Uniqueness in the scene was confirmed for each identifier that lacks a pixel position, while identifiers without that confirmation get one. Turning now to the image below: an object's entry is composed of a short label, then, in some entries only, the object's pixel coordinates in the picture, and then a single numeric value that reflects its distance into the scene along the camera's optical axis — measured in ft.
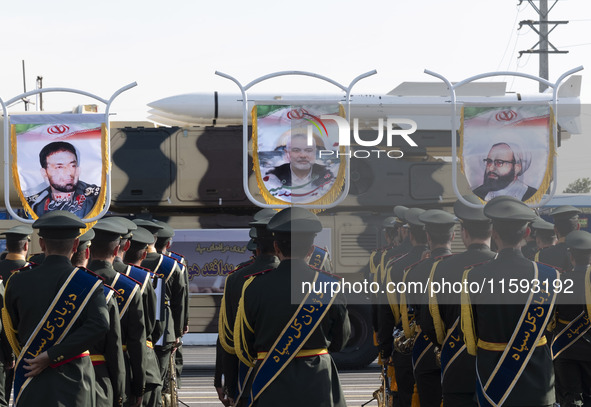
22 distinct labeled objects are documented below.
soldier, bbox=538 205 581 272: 58.08
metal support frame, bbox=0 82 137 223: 59.11
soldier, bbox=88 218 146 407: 40.11
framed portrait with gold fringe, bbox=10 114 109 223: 60.18
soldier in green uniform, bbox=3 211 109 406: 34.40
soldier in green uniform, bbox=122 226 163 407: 43.37
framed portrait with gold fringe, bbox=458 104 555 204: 58.59
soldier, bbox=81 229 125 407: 37.17
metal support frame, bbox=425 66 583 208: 57.72
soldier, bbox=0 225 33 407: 51.52
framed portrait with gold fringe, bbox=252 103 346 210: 59.62
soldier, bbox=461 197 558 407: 34.58
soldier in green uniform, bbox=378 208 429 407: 51.16
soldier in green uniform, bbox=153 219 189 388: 59.21
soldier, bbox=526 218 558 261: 60.59
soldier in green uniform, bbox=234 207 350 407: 33.22
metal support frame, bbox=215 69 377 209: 59.04
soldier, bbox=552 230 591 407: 48.85
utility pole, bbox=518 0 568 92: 198.74
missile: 105.09
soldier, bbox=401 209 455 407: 44.70
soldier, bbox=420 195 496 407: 39.04
